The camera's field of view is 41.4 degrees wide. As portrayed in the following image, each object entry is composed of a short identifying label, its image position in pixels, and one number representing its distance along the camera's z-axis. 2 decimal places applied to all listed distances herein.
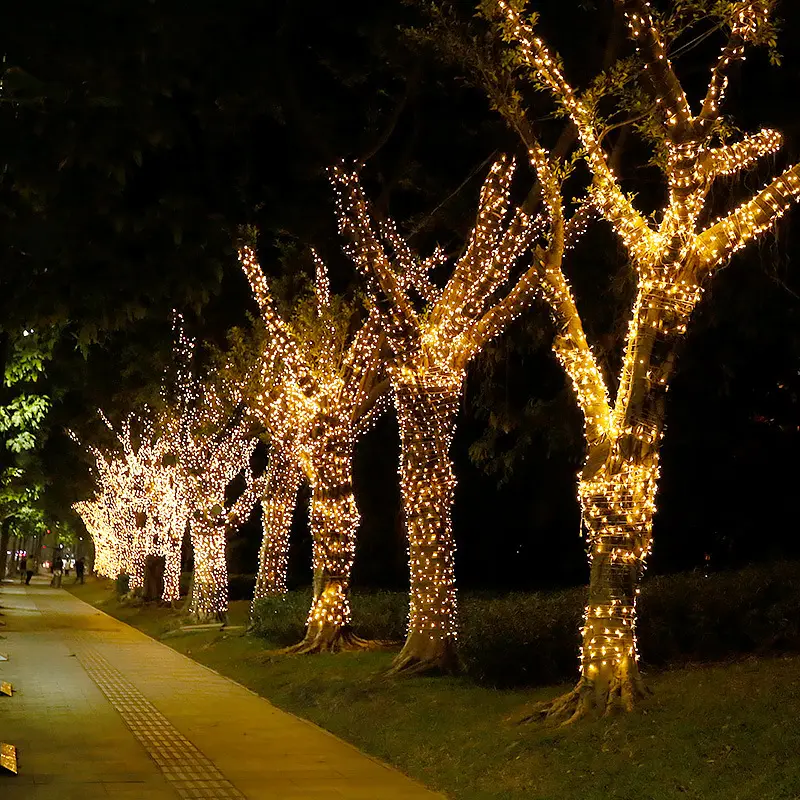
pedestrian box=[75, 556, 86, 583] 62.62
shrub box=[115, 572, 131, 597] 43.62
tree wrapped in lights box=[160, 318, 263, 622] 26.73
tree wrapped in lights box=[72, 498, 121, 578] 50.03
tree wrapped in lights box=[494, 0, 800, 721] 9.38
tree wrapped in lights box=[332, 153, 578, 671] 13.56
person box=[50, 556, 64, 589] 59.39
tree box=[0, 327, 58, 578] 17.91
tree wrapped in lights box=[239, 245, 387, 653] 17.38
